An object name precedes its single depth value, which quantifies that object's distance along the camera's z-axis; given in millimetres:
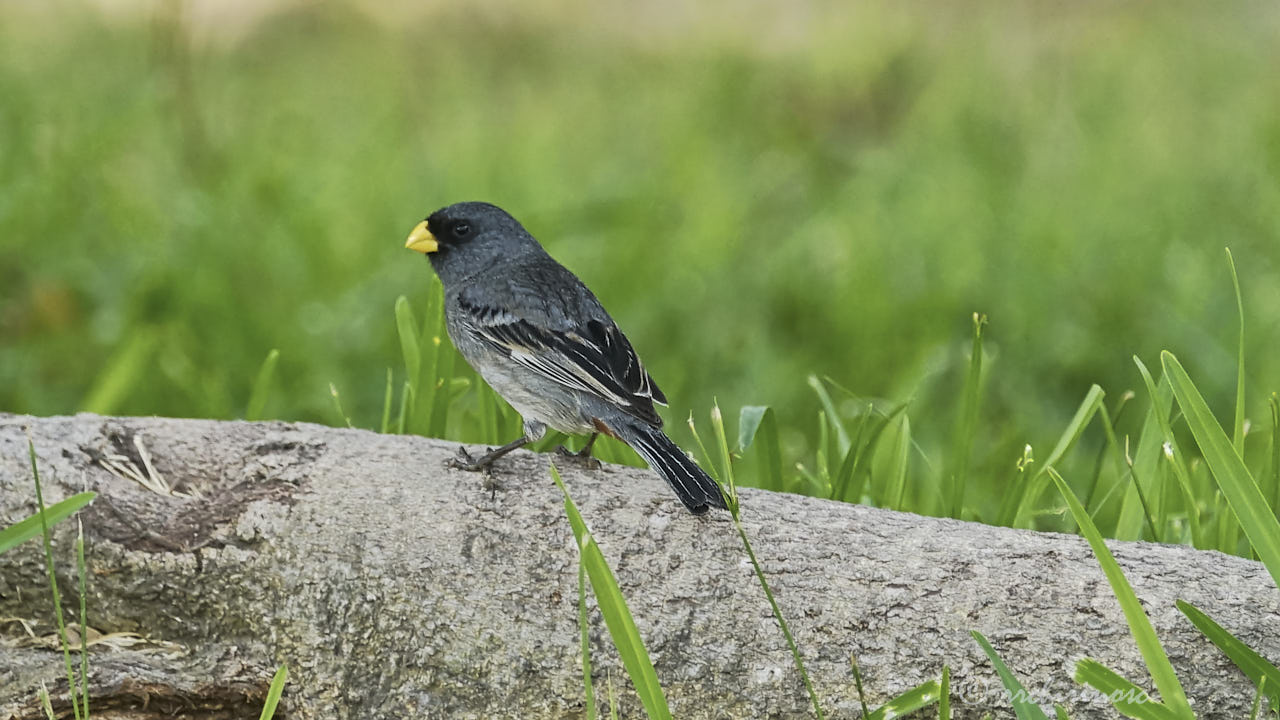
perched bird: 5758
